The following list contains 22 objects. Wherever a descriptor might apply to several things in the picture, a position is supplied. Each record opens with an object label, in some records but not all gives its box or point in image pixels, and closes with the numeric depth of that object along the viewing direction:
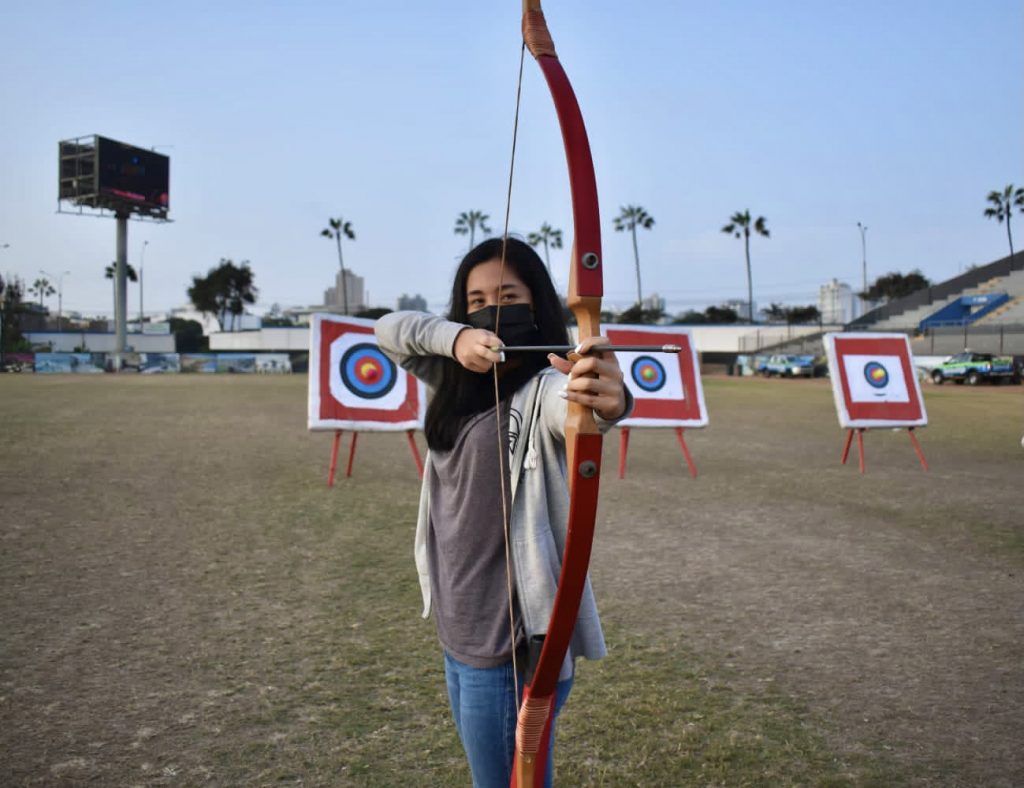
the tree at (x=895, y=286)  65.06
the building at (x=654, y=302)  92.13
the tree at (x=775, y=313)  74.12
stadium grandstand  35.03
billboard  51.16
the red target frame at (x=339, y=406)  7.95
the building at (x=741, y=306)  75.62
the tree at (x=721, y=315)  66.88
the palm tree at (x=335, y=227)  69.00
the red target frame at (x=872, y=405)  9.01
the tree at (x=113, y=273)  81.74
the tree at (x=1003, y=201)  54.38
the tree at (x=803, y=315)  65.06
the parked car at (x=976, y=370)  28.31
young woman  1.59
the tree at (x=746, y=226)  60.20
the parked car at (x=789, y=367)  36.34
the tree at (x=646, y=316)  58.09
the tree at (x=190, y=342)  69.12
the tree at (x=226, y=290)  77.31
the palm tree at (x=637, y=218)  62.35
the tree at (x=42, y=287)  102.00
